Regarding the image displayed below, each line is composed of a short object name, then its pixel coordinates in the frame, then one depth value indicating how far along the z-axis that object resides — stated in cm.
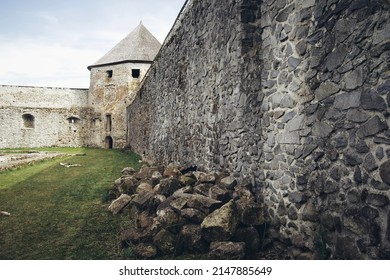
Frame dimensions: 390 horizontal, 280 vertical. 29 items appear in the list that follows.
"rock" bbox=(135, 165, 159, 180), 719
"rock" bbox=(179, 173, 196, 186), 568
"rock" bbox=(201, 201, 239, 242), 385
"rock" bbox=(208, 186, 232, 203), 457
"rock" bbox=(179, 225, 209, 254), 394
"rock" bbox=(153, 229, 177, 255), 393
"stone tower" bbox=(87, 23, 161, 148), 2906
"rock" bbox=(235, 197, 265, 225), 414
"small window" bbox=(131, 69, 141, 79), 2932
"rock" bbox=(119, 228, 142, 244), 424
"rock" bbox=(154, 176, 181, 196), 544
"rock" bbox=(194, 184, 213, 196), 490
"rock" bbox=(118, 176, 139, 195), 674
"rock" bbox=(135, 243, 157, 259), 387
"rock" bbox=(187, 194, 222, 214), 429
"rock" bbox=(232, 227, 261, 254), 389
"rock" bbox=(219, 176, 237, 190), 496
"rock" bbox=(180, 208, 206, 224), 417
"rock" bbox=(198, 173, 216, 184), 529
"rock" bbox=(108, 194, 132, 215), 596
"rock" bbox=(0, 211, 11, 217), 598
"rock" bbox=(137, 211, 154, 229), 458
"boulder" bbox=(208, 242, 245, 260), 366
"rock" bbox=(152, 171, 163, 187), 643
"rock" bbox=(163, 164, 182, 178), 637
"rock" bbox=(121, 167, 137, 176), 838
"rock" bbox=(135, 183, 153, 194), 601
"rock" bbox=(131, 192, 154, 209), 529
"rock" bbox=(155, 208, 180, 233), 417
